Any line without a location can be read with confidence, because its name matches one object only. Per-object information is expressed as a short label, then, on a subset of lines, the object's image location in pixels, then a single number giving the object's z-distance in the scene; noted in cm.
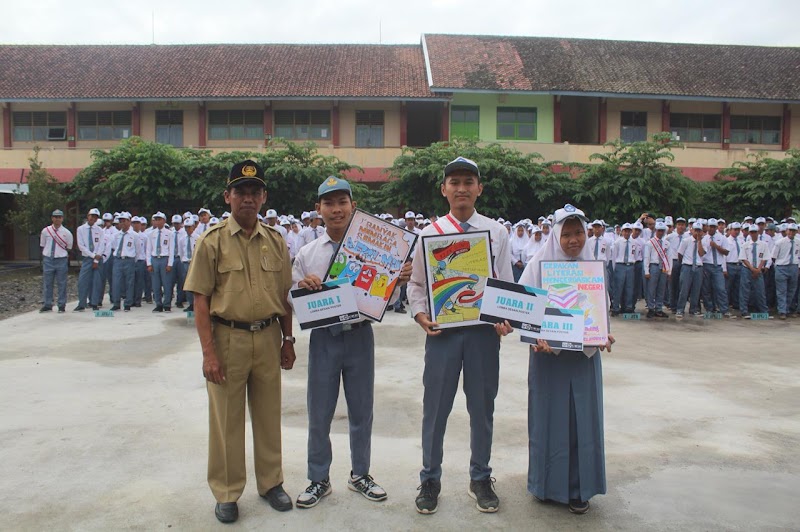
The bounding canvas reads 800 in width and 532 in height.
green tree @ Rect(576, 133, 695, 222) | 1966
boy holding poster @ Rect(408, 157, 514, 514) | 377
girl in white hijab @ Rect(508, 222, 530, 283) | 1510
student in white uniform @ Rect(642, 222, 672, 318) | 1262
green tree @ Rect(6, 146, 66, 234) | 2067
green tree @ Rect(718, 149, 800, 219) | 2114
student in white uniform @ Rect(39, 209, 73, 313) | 1201
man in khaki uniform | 360
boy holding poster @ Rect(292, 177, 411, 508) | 388
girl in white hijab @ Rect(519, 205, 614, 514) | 372
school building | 2550
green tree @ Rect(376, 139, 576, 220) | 2023
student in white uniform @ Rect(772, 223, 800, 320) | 1284
